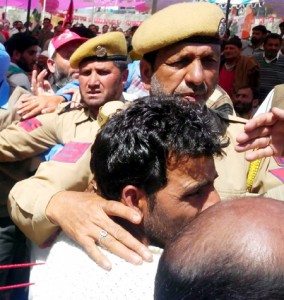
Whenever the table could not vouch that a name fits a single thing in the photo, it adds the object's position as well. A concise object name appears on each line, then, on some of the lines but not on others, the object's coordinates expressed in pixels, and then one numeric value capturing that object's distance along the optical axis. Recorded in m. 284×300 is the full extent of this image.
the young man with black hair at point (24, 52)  3.91
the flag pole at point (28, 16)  8.04
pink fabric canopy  13.24
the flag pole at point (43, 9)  12.10
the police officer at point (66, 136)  1.18
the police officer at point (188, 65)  1.25
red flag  8.52
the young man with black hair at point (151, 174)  0.97
